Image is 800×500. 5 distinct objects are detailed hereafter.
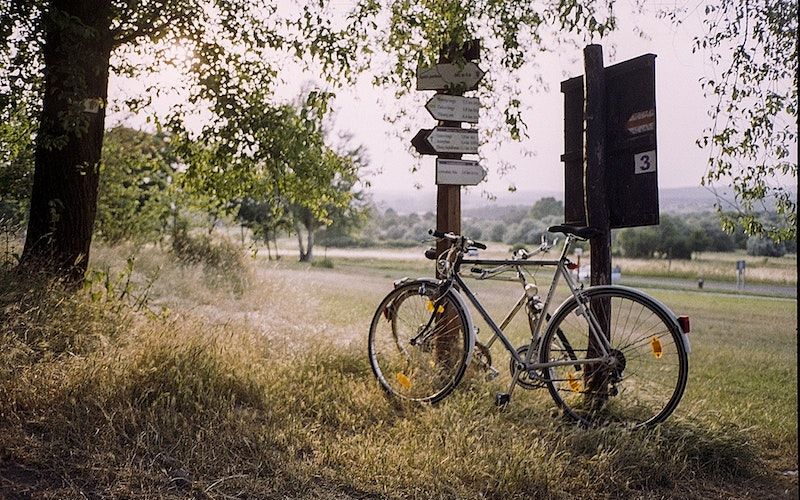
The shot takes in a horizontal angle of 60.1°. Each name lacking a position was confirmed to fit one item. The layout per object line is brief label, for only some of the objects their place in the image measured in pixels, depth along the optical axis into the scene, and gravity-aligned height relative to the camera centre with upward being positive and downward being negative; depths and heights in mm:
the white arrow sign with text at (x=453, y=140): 5577 +804
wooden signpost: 5602 +889
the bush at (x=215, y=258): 11328 -303
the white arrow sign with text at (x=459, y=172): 5637 +546
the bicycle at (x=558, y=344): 4168 -725
